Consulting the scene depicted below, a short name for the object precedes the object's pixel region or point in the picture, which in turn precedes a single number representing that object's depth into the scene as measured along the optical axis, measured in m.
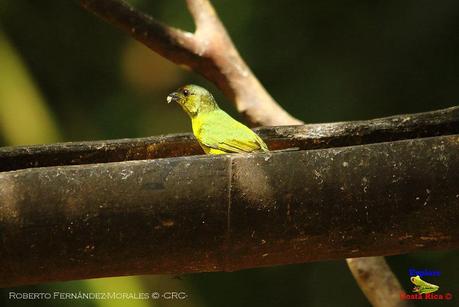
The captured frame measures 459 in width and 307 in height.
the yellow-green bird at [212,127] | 6.08
